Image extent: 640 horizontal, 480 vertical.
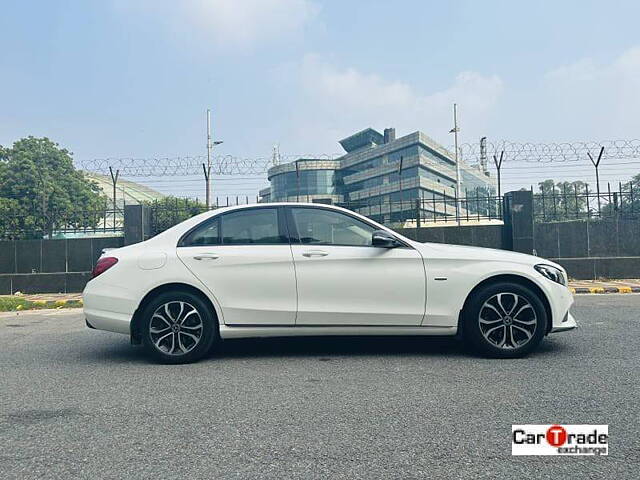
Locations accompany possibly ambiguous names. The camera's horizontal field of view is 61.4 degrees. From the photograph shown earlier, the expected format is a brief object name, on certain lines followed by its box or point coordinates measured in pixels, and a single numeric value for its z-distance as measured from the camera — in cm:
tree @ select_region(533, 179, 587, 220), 1377
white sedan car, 494
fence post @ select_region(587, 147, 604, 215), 1468
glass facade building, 6231
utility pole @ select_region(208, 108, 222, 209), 1601
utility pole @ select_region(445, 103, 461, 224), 4326
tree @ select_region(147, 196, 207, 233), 1430
